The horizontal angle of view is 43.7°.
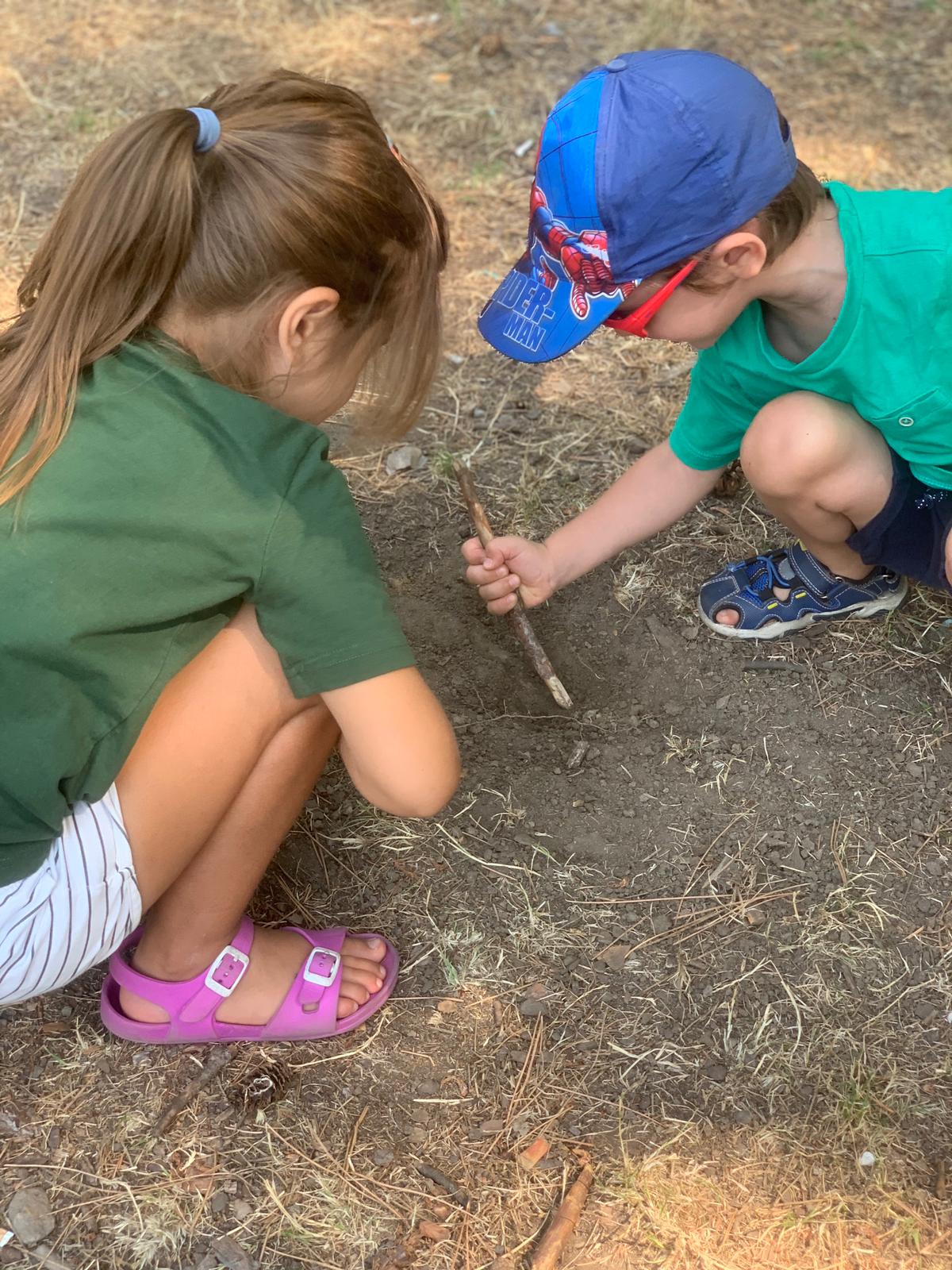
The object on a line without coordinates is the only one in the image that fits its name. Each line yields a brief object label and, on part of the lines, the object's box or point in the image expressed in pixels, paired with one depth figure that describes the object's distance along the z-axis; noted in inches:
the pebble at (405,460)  106.2
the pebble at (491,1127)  66.5
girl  53.6
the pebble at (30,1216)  62.6
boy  60.9
